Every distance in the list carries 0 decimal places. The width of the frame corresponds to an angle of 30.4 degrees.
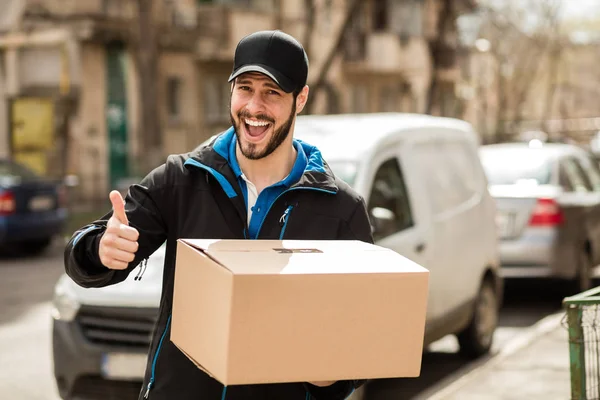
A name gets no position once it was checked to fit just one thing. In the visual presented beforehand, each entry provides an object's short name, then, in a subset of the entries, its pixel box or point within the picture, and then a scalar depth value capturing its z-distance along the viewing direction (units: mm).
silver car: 10938
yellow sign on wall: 28453
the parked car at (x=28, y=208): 15438
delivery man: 2945
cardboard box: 2504
